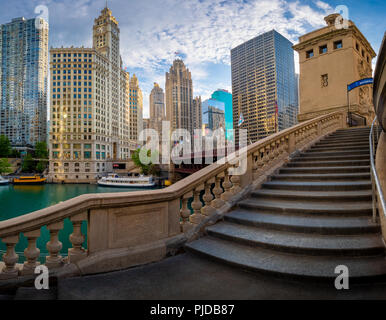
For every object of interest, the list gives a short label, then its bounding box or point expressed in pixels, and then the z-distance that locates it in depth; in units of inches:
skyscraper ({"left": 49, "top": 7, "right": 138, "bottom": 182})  2965.1
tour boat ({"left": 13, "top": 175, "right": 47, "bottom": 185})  2411.4
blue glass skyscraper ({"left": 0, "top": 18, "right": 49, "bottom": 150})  4977.9
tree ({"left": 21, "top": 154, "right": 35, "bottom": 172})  3462.1
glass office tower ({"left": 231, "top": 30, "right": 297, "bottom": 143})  4151.1
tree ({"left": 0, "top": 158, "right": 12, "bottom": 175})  2596.2
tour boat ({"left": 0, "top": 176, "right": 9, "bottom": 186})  2332.9
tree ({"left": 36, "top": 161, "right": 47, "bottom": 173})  3404.5
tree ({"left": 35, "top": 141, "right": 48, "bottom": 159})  3666.3
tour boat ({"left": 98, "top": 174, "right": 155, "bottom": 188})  1911.9
